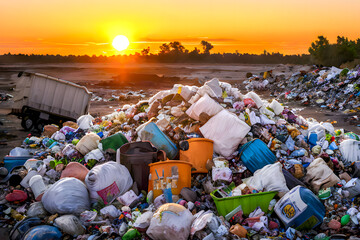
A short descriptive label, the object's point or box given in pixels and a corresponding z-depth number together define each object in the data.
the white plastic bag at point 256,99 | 5.82
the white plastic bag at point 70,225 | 3.69
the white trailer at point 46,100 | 9.40
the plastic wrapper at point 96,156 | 5.05
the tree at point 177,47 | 45.50
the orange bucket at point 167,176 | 4.09
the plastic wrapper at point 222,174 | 4.38
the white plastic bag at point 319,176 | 4.34
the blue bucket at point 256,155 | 4.54
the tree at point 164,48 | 45.62
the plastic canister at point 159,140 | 4.82
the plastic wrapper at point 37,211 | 4.03
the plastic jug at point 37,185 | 4.55
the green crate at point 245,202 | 3.66
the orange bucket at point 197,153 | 4.57
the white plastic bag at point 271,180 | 4.02
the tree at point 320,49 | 29.53
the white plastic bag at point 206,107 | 5.07
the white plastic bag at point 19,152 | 5.93
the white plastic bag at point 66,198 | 3.94
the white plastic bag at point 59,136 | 6.63
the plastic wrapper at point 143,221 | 3.53
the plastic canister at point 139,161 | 4.36
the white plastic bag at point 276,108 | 6.06
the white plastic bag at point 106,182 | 4.09
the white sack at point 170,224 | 3.31
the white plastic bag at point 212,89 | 5.52
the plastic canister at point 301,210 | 3.55
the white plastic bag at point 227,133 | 4.79
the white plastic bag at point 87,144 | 5.39
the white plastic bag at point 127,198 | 4.09
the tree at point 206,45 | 47.94
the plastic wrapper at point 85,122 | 6.88
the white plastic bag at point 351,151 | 5.10
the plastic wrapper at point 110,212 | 3.92
